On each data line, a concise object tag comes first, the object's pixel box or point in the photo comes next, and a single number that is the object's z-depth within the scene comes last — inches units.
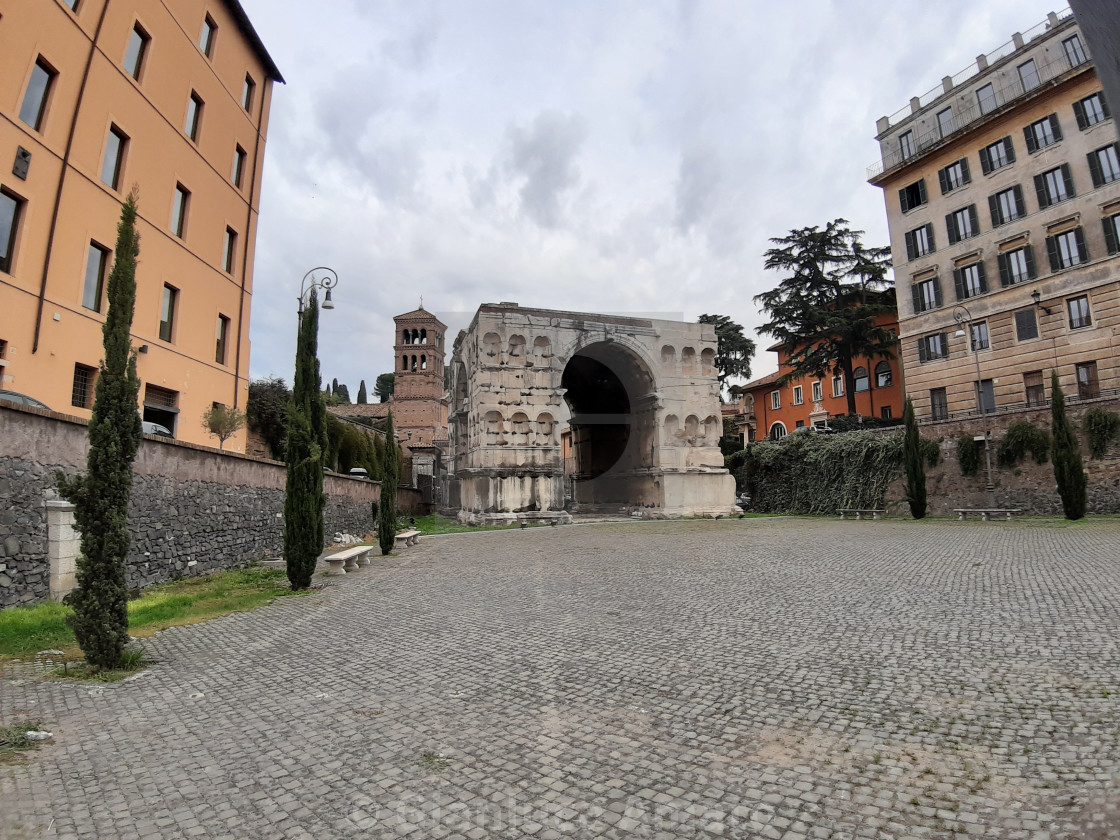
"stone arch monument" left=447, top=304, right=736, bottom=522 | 963.3
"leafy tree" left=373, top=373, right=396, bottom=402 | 3464.6
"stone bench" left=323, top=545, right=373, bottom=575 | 445.1
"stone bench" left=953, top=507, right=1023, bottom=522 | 787.4
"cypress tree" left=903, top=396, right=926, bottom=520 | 880.3
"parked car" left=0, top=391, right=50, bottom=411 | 427.8
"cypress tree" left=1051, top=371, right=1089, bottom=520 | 708.7
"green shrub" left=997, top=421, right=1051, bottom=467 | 840.1
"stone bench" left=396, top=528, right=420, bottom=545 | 646.9
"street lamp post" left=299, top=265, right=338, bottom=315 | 464.1
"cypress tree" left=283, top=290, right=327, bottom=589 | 385.4
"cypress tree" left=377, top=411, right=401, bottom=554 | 568.1
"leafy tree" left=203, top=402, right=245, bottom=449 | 680.4
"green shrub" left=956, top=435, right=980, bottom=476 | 916.0
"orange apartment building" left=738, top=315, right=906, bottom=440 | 1434.5
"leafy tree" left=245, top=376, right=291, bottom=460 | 951.0
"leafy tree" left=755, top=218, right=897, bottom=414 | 1258.6
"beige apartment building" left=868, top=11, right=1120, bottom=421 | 922.7
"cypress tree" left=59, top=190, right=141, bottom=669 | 215.6
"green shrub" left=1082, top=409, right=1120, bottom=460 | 778.2
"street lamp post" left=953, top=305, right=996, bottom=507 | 962.7
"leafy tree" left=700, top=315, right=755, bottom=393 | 1615.4
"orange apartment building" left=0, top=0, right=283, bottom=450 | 505.7
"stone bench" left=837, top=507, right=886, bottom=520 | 952.9
